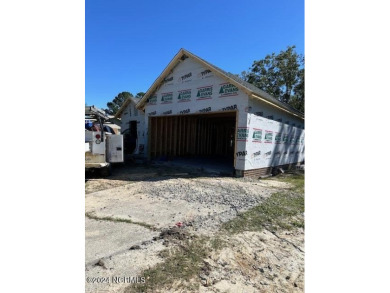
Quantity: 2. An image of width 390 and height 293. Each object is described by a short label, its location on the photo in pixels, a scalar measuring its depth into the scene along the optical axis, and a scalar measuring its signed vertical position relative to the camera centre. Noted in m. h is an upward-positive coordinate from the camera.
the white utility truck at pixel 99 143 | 6.41 -0.05
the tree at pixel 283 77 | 26.64 +8.46
